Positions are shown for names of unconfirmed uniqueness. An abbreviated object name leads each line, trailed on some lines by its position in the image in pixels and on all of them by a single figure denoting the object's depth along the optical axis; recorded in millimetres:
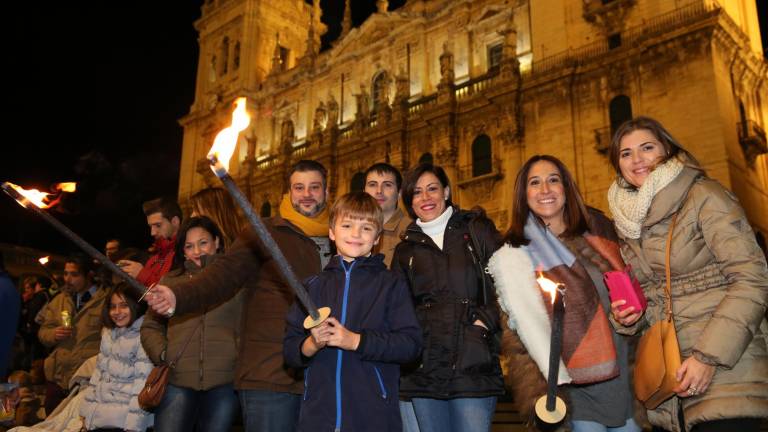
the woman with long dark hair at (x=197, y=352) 4004
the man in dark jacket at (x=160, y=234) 4805
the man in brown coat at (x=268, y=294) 3496
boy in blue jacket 2791
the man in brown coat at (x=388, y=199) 4660
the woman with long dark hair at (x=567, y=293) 3086
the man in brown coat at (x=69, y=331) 6203
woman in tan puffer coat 2646
